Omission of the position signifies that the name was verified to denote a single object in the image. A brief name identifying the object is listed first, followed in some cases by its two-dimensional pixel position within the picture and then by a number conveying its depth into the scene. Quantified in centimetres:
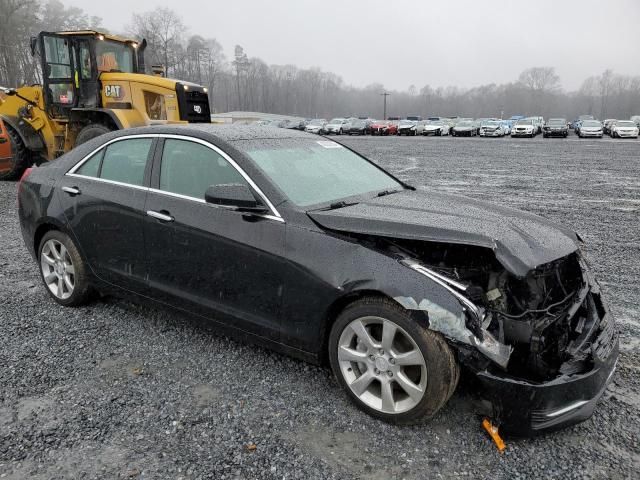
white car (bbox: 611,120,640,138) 3328
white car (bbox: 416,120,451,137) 4184
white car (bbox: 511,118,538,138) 3666
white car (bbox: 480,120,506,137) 3834
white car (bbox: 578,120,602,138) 3400
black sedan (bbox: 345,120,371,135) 4438
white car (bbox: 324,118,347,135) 4556
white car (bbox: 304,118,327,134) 4716
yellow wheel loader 1081
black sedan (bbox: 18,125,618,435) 248
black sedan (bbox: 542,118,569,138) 3503
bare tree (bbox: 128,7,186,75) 7206
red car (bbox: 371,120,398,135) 4397
